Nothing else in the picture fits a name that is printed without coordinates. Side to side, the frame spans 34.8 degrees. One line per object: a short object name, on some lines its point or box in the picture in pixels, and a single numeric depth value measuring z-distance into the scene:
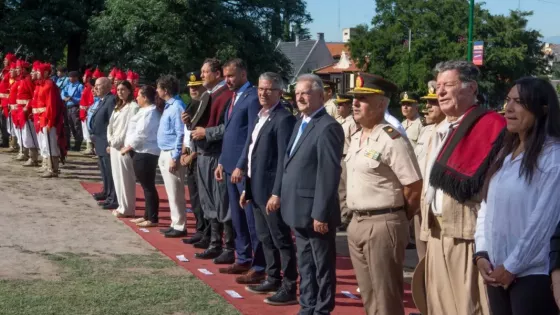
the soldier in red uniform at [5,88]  19.81
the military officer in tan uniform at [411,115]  10.88
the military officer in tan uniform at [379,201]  5.87
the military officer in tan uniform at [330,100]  12.40
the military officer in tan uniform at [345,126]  10.70
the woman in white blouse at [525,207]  3.96
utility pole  25.13
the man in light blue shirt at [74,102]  20.97
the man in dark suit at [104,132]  13.02
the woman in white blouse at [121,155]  11.90
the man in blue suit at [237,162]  8.36
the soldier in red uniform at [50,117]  15.49
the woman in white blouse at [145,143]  11.30
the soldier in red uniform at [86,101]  19.80
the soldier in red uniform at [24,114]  17.56
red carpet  7.40
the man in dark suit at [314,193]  6.46
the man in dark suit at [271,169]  7.50
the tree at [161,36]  35.19
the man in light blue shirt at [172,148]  10.52
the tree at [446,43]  67.75
